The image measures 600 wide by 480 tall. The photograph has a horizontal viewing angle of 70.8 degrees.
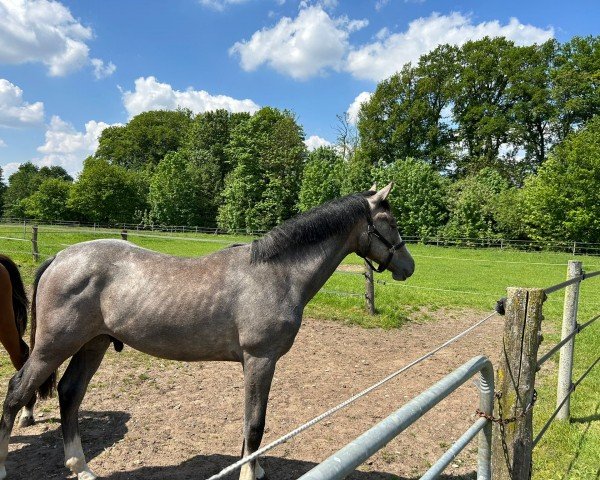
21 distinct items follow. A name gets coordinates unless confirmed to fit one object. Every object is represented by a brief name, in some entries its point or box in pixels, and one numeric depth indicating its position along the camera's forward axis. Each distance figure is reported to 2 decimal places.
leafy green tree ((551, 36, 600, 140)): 34.94
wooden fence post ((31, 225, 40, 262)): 13.35
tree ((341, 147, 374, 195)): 37.84
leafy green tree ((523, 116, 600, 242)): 27.88
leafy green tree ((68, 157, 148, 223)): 51.69
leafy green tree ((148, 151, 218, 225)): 47.28
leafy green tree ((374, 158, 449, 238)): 35.00
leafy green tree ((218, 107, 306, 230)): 41.53
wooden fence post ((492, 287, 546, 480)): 2.09
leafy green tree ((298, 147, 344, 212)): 38.72
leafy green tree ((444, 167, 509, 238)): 33.34
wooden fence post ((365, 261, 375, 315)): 8.77
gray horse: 2.97
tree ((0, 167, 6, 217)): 68.59
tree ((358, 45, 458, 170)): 43.06
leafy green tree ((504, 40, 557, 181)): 38.04
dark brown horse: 3.96
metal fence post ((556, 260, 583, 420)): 3.97
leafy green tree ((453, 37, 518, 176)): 39.75
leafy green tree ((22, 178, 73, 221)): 55.94
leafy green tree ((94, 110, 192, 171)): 67.00
